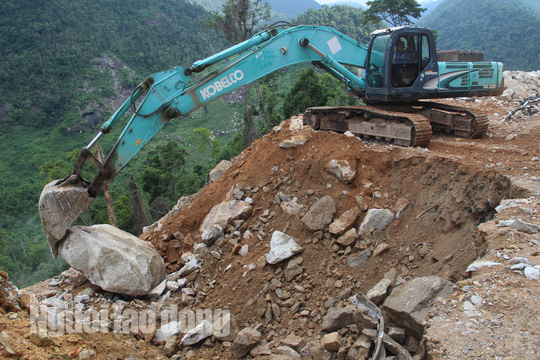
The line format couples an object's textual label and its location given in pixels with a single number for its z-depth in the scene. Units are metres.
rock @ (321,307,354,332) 4.31
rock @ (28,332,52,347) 3.29
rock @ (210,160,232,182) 7.87
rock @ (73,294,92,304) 5.06
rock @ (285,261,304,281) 5.14
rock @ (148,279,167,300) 5.33
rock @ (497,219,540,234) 3.88
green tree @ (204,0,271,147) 21.19
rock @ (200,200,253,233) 6.08
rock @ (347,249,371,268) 5.04
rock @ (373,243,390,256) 5.00
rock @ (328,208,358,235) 5.33
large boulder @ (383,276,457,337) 3.67
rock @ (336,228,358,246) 5.20
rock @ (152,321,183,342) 4.70
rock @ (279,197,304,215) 5.90
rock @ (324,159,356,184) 5.83
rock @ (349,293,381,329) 4.12
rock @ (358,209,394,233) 5.26
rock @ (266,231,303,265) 5.28
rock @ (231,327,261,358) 4.42
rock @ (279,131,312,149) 6.71
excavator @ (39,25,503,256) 5.50
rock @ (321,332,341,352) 4.13
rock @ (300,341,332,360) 4.17
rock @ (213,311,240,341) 4.64
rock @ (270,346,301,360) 4.19
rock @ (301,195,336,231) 5.52
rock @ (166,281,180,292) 5.37
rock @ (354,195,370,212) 5.48
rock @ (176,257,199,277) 5.61
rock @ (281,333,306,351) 4.36
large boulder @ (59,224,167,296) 5.16
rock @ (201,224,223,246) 5.90
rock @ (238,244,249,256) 5.67
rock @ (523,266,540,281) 3.29
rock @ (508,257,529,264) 3.46
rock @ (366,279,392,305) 4.40
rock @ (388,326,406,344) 3.82
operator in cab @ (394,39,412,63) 7.14
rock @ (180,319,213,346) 4.58
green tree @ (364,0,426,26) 27.22
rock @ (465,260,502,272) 3.58
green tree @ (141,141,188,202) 22.86
